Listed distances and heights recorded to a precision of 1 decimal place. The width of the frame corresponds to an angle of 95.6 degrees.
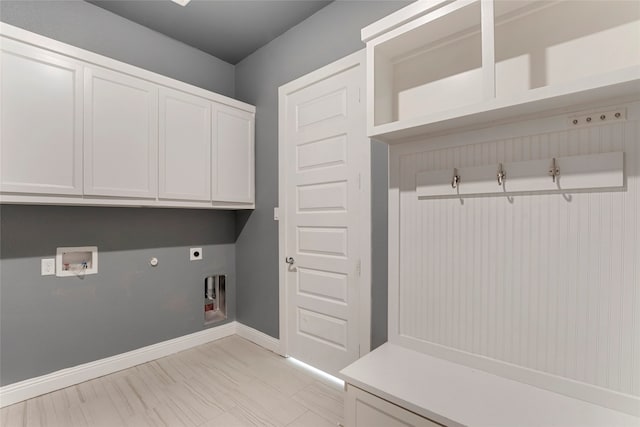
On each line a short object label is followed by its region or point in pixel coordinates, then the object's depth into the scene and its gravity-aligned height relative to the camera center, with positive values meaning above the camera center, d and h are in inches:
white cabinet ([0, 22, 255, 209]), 68.2 +23.4
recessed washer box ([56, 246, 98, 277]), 84.4 -13.8
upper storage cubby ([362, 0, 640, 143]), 41.7 +27.5
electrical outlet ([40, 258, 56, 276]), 81.7 -14.5
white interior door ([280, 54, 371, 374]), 81.9 -0.3
